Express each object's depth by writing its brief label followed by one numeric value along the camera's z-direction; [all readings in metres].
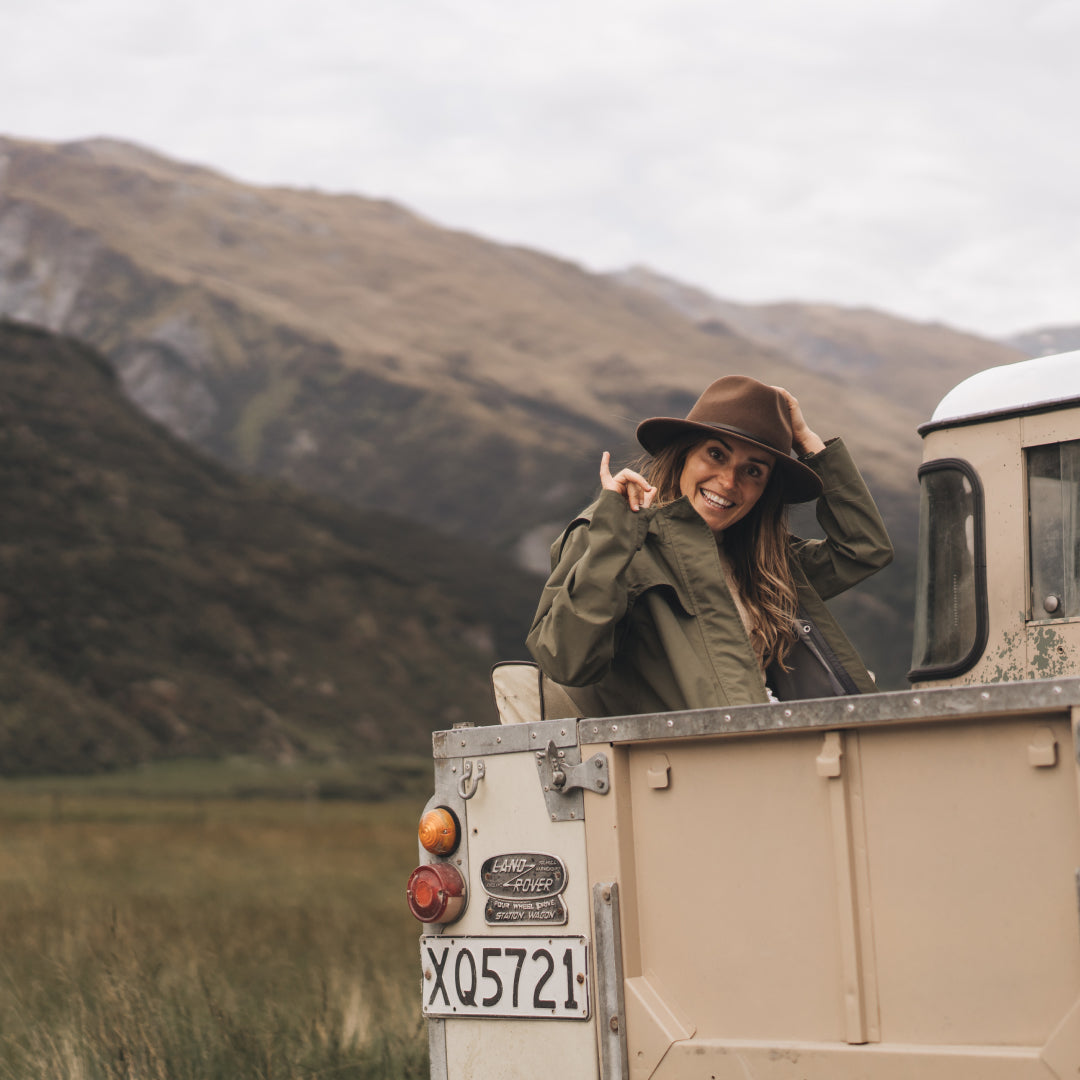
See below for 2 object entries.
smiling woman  7.40
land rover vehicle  5.93
